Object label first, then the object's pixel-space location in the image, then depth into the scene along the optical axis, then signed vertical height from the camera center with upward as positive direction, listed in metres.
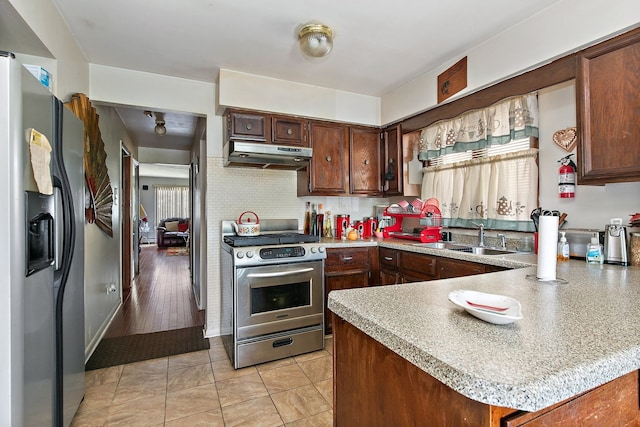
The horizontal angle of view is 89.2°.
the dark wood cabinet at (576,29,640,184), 1.58 +0.52
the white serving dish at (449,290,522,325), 0.79 -0.25
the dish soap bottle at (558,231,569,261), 1.93 -0.21
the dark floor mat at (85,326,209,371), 2.55 -1.12
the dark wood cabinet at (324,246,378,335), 2.91 -0.49
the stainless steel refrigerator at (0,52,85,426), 1.11 -0.17
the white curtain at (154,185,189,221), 11.41 +0.54
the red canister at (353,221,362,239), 3.60 -0.15
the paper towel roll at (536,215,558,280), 1.31 -0.14
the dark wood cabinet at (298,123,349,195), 3.22 +0.55
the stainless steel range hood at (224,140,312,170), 2.72 +0.53
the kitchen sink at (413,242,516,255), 2.47 -0.28
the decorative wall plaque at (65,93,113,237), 2.38 +0.40
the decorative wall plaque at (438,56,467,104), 2.58 +1.11
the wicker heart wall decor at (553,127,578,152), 2.12 +0.50
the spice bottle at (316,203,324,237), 3.45 -0.08
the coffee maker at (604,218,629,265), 1.72 -0.16
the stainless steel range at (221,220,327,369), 2.46 -0.65
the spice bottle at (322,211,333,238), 3.48 -0.13
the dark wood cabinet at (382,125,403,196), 3.42 +0.56
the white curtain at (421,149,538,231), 2.42 +0.21
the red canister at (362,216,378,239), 3.64 -0.14
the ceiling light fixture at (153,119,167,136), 4.27 +1.21
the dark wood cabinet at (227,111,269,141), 2.88 +0.81
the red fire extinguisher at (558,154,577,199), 2.11 +0.23
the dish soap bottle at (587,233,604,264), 1.77 -0.21
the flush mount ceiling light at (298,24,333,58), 2.14 +1.17
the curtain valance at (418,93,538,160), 2.36 +0.72
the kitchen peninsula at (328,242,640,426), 0.58 -0.28
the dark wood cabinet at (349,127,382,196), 3.45 +0.58
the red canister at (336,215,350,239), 3.48 -0.12
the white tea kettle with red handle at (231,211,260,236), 2.92 -0.11
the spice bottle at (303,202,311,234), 3.50 -0.04
